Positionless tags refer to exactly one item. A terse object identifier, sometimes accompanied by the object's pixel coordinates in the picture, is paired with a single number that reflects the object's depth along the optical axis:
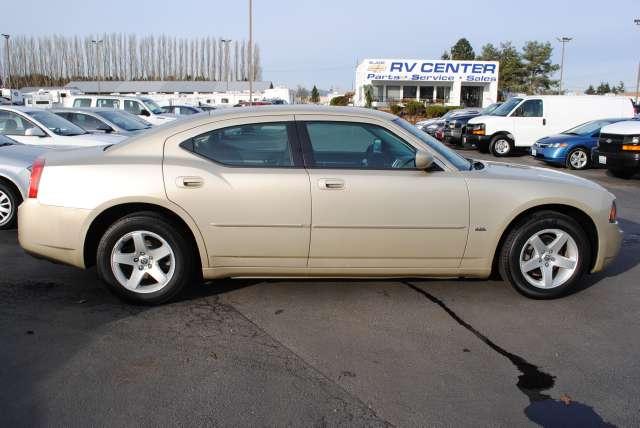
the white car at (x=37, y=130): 9.91
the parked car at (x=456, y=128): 21.45
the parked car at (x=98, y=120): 12.93
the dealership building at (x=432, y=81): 50.41
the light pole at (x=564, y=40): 53.72
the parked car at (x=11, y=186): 7.07
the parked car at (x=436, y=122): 25.15
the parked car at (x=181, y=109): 28.53
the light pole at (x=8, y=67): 81.16
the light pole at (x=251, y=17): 34.94
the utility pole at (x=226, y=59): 92.56
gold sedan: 4.38
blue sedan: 15.20
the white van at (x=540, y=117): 18.23
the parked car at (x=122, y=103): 20.96
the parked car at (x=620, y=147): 12.19
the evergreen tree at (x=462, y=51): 97.69
